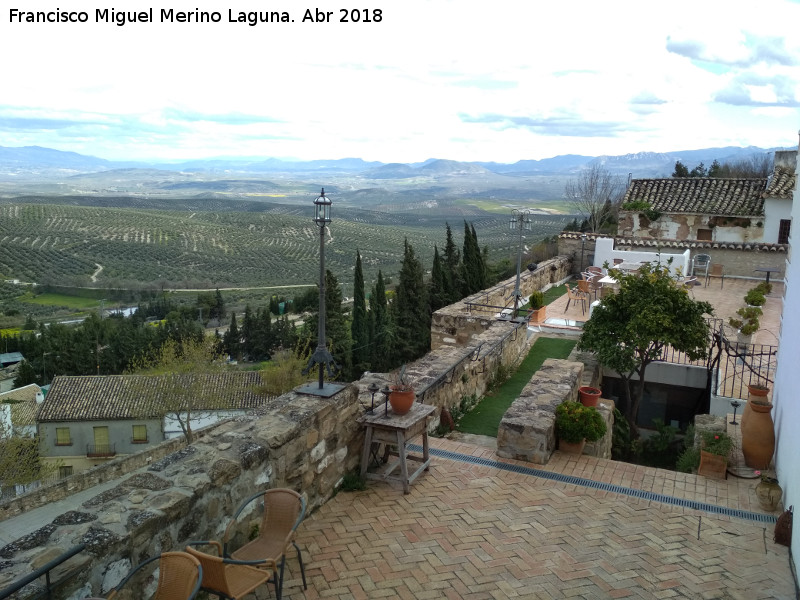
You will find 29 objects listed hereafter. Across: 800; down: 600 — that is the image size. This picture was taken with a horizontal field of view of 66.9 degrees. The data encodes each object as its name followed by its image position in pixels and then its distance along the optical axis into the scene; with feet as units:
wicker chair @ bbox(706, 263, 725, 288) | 67.63
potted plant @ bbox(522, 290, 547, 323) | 47.80
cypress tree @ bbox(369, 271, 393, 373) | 99.50
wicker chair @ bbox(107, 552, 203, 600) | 10.45
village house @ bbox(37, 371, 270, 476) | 108.37
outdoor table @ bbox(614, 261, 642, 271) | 59.21
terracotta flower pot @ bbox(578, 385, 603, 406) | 26.81
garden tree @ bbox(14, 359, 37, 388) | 131.23
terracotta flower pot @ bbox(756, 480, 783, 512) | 18.60
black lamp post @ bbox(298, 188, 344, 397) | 18.80
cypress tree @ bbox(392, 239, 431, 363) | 92.27
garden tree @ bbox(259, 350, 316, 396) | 100.53
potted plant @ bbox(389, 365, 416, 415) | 19.04
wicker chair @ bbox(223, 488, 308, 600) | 13.56
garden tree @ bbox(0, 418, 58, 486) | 83.76
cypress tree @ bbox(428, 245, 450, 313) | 95.50
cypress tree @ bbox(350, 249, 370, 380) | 101.04
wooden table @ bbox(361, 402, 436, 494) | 18.49
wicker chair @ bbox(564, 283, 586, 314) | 52.42
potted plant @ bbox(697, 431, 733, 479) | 21.12
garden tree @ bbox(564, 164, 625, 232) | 113.80
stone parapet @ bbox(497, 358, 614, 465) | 21.48
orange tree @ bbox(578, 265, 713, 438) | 29.78
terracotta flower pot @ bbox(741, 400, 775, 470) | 21.47
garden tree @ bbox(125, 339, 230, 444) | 103.45
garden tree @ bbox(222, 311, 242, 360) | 148.66
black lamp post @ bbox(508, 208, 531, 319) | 50.24
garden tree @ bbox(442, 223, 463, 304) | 96.12
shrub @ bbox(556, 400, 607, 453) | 22.12
